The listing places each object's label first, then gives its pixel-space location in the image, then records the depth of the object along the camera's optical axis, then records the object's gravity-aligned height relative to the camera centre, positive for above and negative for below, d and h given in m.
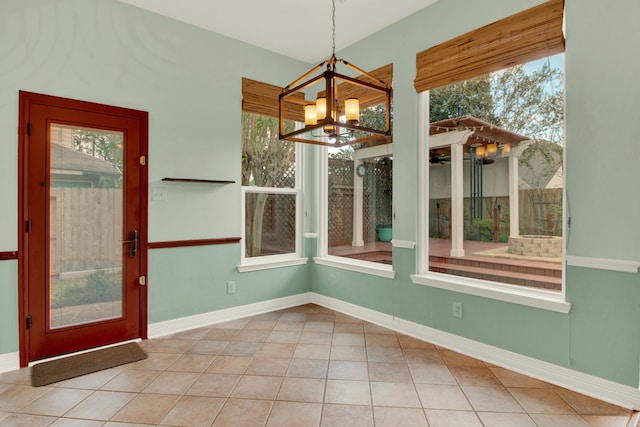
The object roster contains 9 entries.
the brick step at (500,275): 2.60 -0.50
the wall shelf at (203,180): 3.35 +0.33
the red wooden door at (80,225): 2.74 -0.10
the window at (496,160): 2.57 +0.46
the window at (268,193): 4.04 +0.24
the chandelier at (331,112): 1.89 +0.61
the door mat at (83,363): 2.54 -1.17
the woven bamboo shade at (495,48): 2.48 +1.31
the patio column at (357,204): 4.11 +0.12
